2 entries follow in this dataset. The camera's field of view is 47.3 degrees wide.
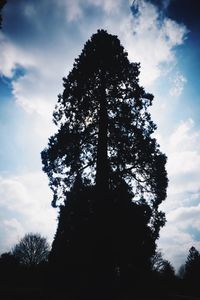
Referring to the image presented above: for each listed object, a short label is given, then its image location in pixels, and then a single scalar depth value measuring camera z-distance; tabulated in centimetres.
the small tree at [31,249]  5108
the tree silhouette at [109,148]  1229
